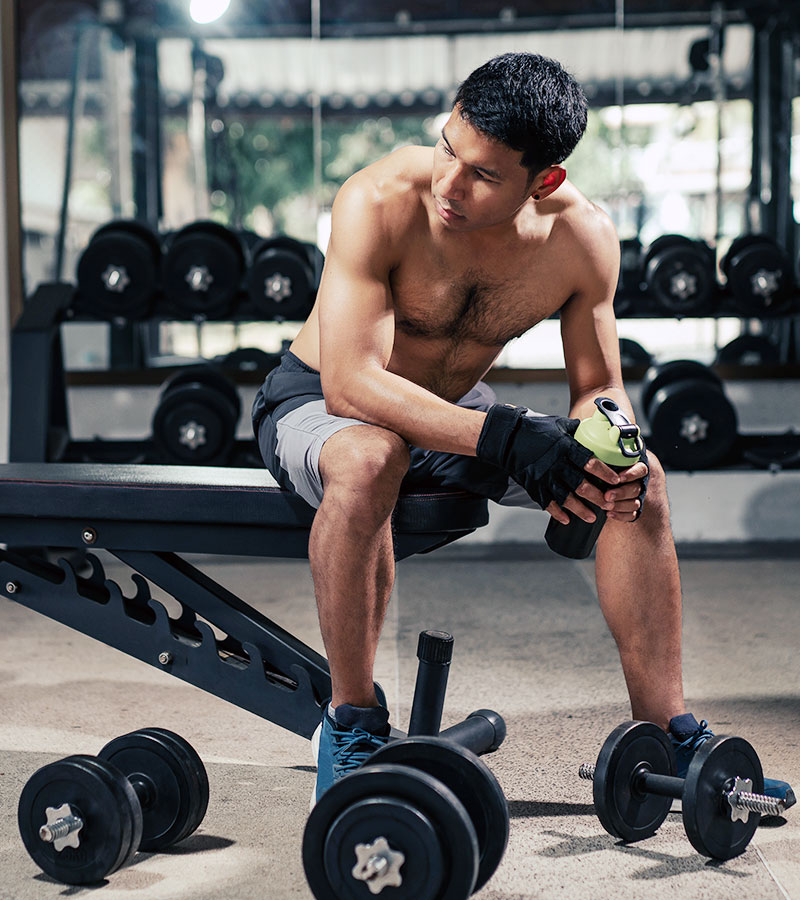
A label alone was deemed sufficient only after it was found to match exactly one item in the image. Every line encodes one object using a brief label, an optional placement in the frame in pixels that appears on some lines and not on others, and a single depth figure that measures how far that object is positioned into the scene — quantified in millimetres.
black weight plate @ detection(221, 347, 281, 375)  4188
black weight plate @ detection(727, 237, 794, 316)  3562
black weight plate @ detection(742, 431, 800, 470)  3553
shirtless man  1551
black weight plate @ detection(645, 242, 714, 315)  3576
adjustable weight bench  1735
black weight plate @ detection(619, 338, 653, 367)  4172
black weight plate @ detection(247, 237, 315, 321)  3498
